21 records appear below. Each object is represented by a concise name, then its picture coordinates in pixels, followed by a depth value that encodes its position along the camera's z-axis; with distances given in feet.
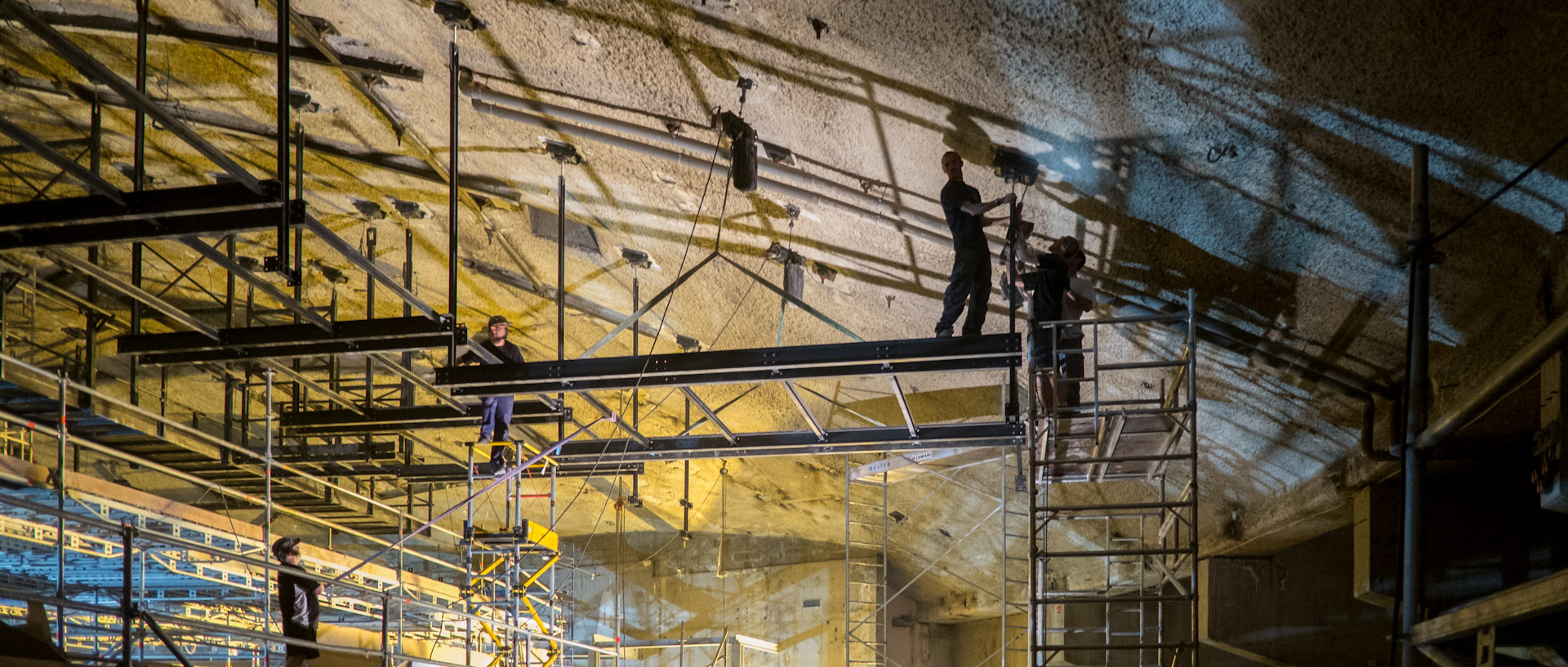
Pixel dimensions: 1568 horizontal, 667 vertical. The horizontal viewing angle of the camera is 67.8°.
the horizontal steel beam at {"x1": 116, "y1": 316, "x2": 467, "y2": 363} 26.09
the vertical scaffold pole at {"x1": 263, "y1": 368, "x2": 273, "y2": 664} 30.17
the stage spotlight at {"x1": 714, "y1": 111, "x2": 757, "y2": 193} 25.91
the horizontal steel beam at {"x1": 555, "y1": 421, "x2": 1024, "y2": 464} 32.65
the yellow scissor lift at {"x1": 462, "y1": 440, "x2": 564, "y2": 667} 36.81
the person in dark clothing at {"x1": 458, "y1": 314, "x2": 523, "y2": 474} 33.55
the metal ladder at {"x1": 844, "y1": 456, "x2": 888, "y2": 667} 54.13
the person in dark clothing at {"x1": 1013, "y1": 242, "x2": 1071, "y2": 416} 24.98
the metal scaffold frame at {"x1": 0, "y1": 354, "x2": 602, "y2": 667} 21.45
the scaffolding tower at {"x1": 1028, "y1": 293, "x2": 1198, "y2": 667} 24.57
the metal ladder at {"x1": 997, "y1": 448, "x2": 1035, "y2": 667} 43.06
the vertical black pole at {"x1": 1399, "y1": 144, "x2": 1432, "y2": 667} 12.76
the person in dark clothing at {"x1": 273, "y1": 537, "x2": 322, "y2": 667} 28.53
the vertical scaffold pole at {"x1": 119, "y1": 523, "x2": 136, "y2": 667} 19.26
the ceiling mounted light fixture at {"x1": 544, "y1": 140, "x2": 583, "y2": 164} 31.12
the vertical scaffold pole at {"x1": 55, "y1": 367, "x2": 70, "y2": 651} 20.77
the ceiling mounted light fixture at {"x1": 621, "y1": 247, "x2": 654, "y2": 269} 37.45
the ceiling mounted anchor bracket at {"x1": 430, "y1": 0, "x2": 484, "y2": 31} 25.45
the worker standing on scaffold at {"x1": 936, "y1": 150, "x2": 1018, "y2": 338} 23.90
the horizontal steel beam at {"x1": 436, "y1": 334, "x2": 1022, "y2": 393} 24.07
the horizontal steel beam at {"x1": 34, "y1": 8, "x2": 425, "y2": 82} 29.04
